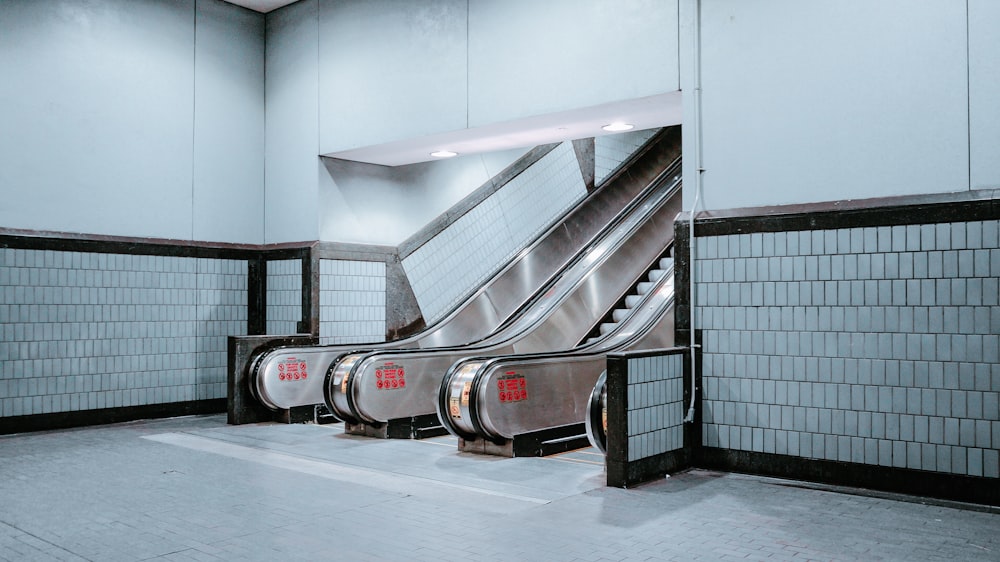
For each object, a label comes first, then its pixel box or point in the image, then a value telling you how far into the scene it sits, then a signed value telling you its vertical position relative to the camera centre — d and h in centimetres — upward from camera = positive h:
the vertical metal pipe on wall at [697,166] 578 +95
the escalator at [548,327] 735 -34
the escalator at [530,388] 639 -77
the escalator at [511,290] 816 +7
